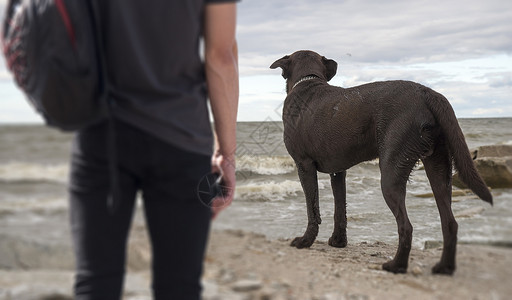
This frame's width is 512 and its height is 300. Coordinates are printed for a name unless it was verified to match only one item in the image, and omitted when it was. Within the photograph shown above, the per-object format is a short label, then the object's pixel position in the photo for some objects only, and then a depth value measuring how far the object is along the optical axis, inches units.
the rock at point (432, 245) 205.0
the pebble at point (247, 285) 123.2
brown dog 154.7
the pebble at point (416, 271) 158.3
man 55.2
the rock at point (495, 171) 342.6
